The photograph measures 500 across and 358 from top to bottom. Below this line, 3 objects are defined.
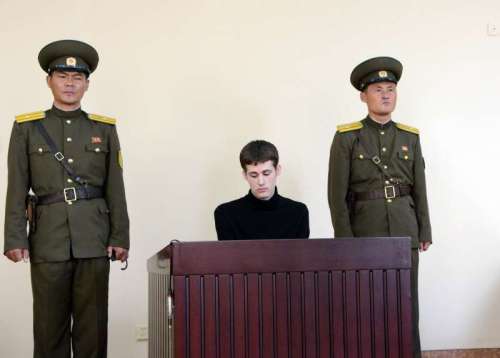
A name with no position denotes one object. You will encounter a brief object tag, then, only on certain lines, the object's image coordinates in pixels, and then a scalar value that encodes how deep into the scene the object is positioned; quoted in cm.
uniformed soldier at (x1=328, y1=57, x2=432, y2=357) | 261
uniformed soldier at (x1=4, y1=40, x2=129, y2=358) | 228
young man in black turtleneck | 241
